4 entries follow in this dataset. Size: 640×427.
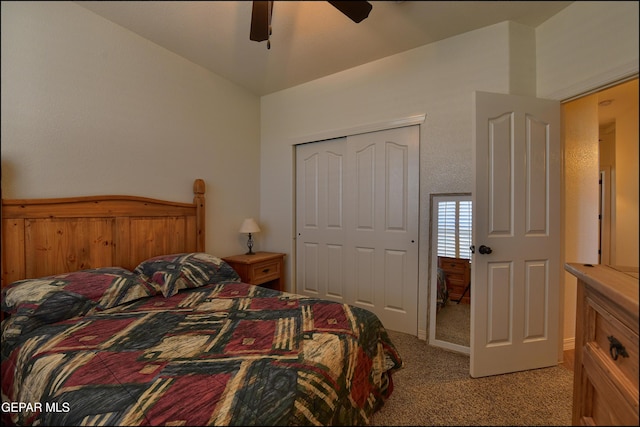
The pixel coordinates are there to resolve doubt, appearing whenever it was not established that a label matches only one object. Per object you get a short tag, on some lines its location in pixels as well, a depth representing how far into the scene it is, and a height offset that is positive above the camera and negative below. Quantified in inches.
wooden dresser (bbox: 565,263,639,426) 19.2 -13.4
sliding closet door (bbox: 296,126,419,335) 87.1 -4.5
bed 28.2 -21.6
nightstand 94.8 -23.4
